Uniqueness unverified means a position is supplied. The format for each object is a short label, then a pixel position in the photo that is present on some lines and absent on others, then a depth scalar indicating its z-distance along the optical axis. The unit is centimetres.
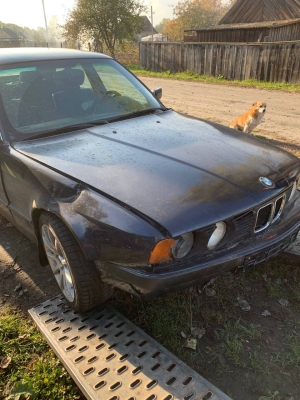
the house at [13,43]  4158
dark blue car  189
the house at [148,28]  5612
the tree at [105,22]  2777
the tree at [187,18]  5944
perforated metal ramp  185
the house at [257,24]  2030
